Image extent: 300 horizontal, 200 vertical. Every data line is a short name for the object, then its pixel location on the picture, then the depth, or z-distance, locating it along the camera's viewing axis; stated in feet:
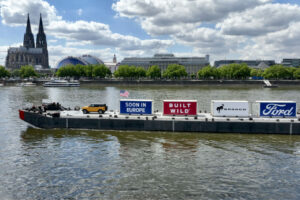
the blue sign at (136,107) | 127.44
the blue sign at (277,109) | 122.72
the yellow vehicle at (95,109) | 135.74
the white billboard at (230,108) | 123.65
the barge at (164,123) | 116.57
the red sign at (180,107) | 125.39
